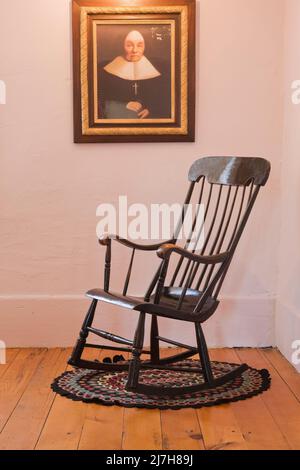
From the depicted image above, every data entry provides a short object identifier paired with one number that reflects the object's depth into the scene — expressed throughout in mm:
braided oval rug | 2734
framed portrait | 3557
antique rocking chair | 2678
